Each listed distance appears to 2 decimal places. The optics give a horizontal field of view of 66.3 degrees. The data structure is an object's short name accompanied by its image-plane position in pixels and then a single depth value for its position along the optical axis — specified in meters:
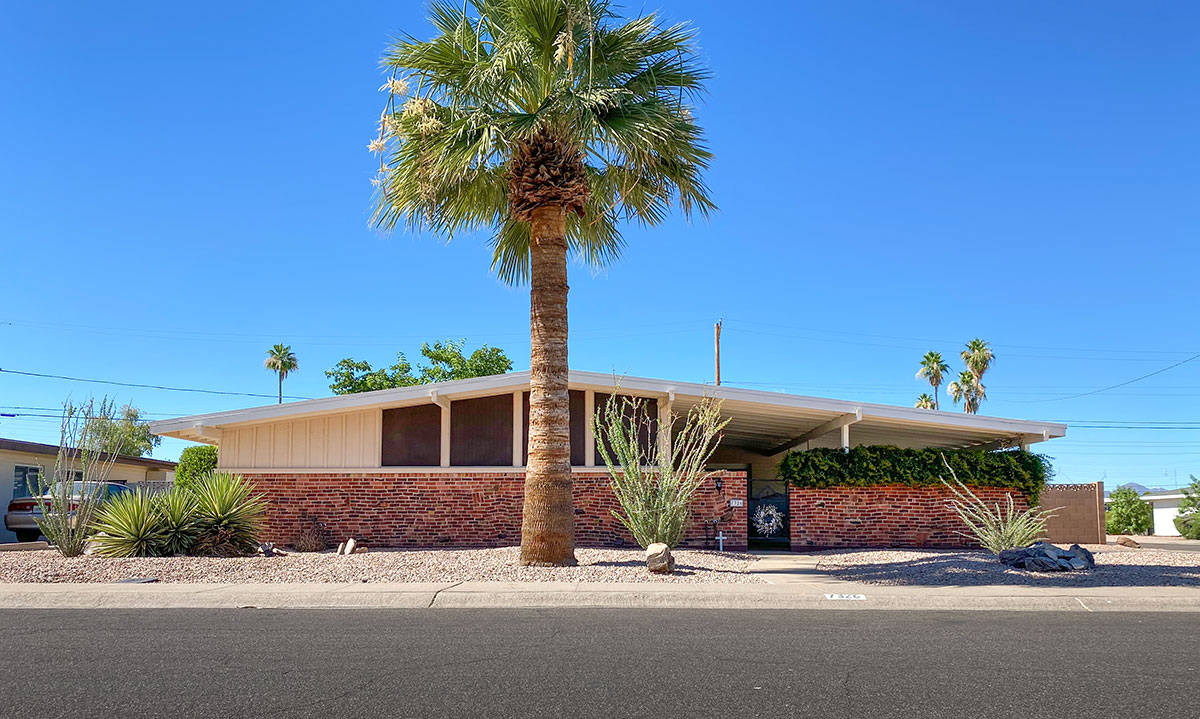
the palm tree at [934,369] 48.56
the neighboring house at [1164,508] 40.88
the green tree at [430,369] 38.81
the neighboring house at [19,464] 22.34
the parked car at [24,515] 20.16
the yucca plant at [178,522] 12.77
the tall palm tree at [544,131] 11.33
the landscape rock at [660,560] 10.78
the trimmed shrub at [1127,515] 37.31
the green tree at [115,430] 13.52
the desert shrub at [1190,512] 31.03
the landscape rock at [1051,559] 11.16
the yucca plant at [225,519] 13.14
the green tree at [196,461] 26.36
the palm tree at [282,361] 54.59
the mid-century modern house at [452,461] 17.14
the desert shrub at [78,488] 12.88
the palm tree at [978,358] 47.22
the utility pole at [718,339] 34.78
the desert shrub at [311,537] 16.70
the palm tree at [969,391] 47.31
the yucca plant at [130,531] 12.52
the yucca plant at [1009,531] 13.48
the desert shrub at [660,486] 13.07
